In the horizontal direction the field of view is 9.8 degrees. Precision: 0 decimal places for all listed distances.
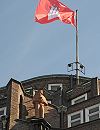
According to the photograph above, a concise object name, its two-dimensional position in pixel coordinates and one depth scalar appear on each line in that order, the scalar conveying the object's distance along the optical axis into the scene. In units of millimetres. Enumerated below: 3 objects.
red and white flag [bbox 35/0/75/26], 54647
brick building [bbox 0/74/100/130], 42344
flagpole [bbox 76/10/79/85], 56881
